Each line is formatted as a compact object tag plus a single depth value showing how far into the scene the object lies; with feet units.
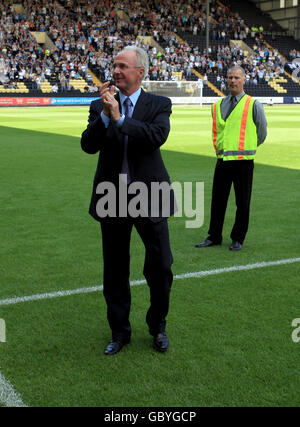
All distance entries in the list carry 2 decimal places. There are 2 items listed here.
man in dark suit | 10.71
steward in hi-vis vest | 20.01
